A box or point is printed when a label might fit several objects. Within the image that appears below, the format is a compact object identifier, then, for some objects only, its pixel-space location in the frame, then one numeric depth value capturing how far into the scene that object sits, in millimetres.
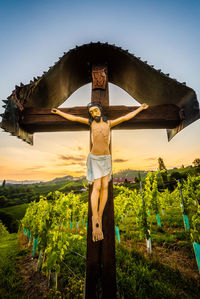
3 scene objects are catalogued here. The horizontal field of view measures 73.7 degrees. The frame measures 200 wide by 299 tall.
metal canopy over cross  1450
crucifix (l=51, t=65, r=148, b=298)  1361
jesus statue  1480
